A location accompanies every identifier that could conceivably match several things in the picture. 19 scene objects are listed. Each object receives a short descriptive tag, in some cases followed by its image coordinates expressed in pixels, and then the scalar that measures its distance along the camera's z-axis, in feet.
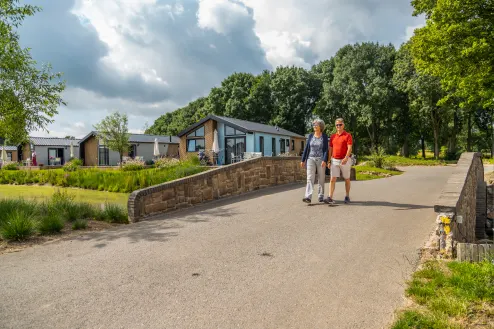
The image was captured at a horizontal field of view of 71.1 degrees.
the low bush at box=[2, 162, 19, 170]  92.13
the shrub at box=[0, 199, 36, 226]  22.98
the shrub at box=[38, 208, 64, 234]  20.51
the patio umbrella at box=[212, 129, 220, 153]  88.64
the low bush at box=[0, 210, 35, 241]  19.01
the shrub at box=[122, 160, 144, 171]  72.38
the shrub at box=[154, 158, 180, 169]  62.25
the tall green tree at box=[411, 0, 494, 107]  51.16
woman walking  26.66
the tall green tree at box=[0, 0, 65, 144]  31.68
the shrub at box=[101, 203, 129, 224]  25.54
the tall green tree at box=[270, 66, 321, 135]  147.95
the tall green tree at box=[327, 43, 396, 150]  127.03
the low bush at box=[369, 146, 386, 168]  79.87
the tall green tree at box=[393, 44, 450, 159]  111.65
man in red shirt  26.07
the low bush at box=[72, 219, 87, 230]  22.03
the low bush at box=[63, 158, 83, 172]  78.78
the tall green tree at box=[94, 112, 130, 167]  101.71
